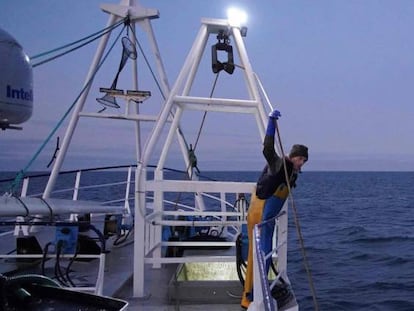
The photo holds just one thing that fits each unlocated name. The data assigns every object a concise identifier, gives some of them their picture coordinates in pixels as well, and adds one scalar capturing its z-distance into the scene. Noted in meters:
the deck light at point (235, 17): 6.05
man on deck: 4.28
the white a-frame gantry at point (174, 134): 5.25
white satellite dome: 3.14
